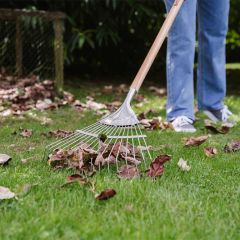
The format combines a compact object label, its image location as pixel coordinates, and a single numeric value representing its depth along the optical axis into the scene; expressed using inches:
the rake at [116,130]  101.3
